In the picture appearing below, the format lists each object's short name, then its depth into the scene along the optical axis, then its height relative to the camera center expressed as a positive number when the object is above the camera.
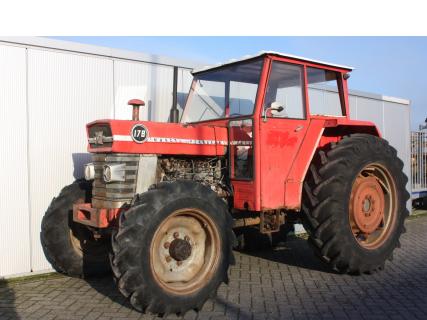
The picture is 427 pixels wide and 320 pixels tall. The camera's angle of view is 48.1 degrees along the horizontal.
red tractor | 4.26 -0.29
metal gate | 11.56 -0.08
